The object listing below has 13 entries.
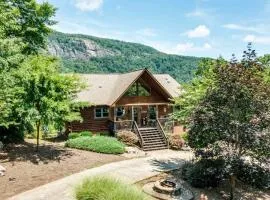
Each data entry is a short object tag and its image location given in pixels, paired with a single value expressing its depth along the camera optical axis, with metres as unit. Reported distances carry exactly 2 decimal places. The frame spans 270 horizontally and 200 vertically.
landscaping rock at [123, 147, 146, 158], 16.85
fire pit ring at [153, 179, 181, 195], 11.17
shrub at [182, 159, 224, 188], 12.14
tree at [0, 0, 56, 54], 19.18
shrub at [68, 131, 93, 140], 20.00
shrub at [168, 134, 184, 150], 19.74
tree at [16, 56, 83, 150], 14.15
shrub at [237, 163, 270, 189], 11.88
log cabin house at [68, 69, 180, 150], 20.92
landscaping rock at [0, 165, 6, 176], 12.36
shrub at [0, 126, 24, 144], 17.24
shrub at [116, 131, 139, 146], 19.74
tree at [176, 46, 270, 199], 11.10
